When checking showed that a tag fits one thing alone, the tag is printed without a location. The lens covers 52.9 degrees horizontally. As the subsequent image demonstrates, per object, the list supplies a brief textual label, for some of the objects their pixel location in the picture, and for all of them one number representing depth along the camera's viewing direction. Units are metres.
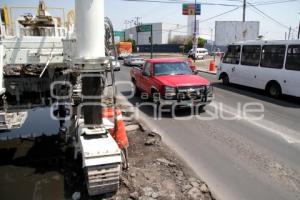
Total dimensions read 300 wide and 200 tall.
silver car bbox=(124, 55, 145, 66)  34.84
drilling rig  4.57
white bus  12.43
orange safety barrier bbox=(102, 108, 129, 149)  5.82
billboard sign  40.97
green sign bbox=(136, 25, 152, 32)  80.06
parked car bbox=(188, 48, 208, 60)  53.41
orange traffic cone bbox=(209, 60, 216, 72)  27.84
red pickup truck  9.93
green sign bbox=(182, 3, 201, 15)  67.43
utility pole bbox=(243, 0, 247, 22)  32.94
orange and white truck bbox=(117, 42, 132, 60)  53.21
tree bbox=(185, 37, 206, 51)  86.38
